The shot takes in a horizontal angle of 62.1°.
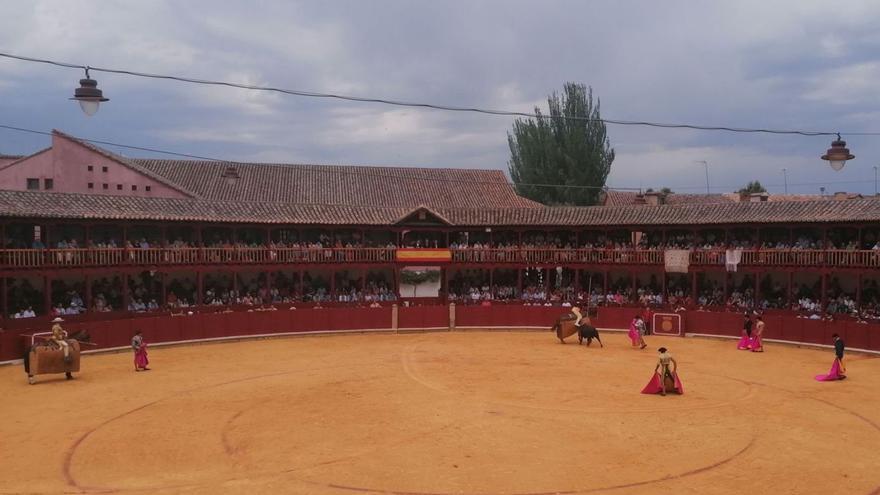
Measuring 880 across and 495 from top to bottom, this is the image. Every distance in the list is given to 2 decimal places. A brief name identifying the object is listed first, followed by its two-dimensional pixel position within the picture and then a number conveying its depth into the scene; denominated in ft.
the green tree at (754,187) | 287.05
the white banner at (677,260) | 122.57
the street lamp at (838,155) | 49.83
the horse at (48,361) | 73.92
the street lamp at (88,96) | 43.32
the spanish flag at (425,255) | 134.62
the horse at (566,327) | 105.81
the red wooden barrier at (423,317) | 123.03
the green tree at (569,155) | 224.94
